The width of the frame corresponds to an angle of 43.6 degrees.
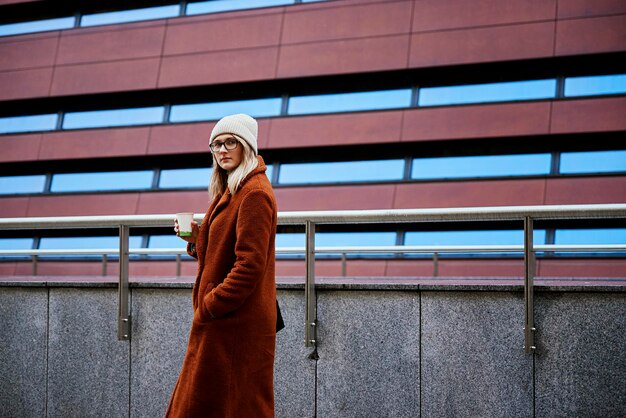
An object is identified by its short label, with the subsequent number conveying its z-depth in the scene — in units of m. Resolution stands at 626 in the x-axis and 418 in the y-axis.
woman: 3.67
